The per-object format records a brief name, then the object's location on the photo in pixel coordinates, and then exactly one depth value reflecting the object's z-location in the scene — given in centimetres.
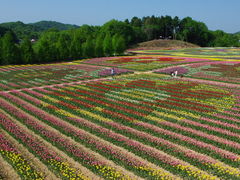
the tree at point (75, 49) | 7444
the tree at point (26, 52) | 6325
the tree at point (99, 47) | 7794
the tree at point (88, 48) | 7619
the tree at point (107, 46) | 7881
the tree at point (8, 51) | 6006
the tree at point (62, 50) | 7150
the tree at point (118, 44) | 7975
